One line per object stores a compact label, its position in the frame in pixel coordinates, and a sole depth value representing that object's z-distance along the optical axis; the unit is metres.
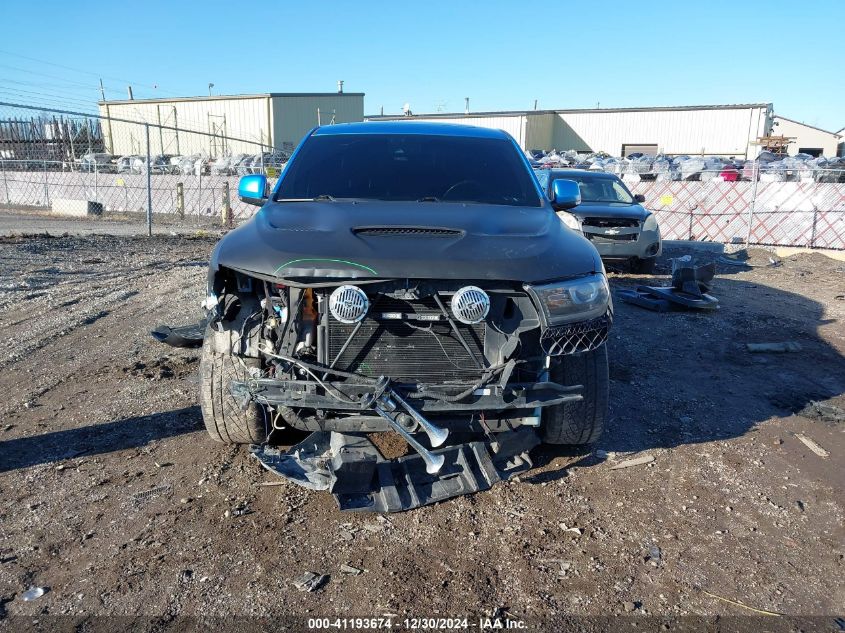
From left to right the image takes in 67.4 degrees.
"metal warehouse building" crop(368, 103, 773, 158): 39.38
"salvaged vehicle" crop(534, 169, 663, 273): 10.31
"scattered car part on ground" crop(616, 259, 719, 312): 7.68
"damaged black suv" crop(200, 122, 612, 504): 2.82
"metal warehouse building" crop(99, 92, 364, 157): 35.72
